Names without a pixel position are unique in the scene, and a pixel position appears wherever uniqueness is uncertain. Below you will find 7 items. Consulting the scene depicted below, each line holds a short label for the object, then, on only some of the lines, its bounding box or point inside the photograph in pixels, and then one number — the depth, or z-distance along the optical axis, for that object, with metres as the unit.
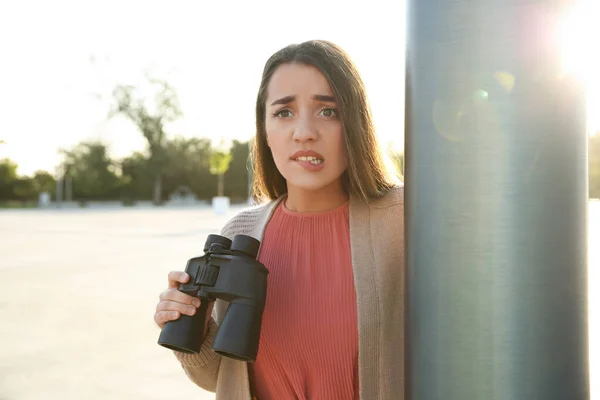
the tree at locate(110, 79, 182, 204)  49.75
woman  1.47
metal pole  0.59
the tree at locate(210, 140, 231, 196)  41.27
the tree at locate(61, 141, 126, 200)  50.72
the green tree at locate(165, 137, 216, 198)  51.12
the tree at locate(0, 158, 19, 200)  49.56
